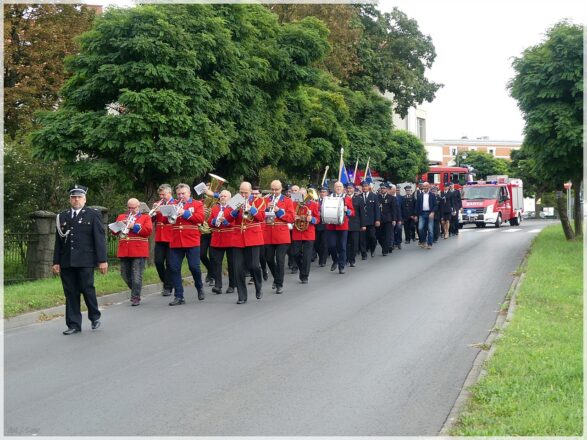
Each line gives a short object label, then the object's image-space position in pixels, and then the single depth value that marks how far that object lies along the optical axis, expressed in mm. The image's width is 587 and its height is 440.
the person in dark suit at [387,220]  25344
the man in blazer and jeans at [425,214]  26859
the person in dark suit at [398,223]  26781
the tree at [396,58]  43200
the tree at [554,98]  22719
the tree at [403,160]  48938
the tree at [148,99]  17953
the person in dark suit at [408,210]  28703
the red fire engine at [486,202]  41719
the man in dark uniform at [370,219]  23812
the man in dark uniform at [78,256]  11555
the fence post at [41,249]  18484
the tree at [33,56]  32022
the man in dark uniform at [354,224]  21531
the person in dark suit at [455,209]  31923
